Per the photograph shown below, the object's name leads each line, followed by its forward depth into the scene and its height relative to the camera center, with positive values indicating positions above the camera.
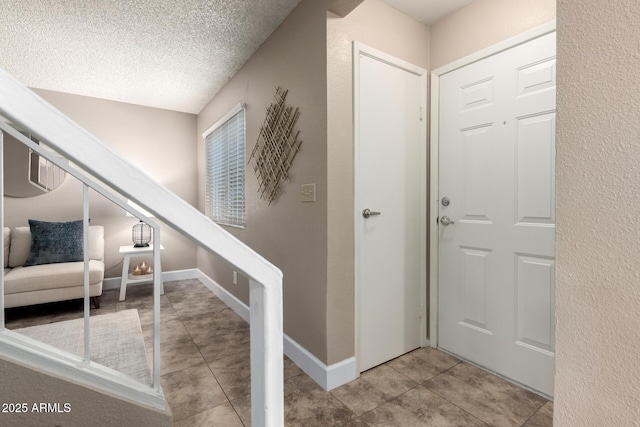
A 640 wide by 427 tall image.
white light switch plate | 1.76 +0.10
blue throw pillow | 2.86 -0.32
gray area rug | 1.35 -0.70
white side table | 3.18 -0.59
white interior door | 1.78 +0.03
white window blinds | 2.86 +0.45
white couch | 2.53 -0.60
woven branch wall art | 1.98 +0.46
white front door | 1.56 -0.02
